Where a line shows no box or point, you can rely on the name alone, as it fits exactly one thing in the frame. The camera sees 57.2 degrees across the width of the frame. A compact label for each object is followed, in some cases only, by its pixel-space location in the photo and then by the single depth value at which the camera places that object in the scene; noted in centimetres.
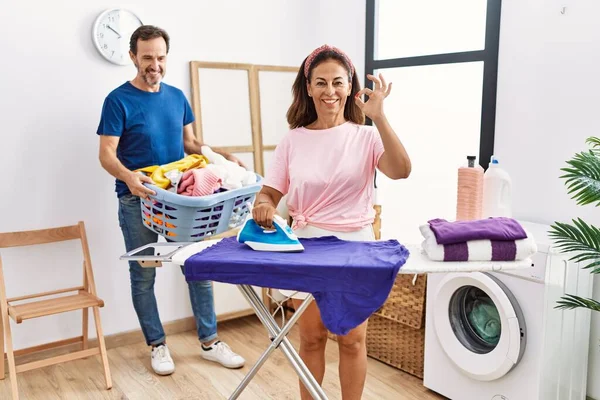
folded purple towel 149
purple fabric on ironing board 139
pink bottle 241
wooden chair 242
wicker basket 261
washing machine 204
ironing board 145
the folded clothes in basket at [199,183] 204
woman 172
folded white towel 149
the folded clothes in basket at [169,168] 215
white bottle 235
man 244
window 269
